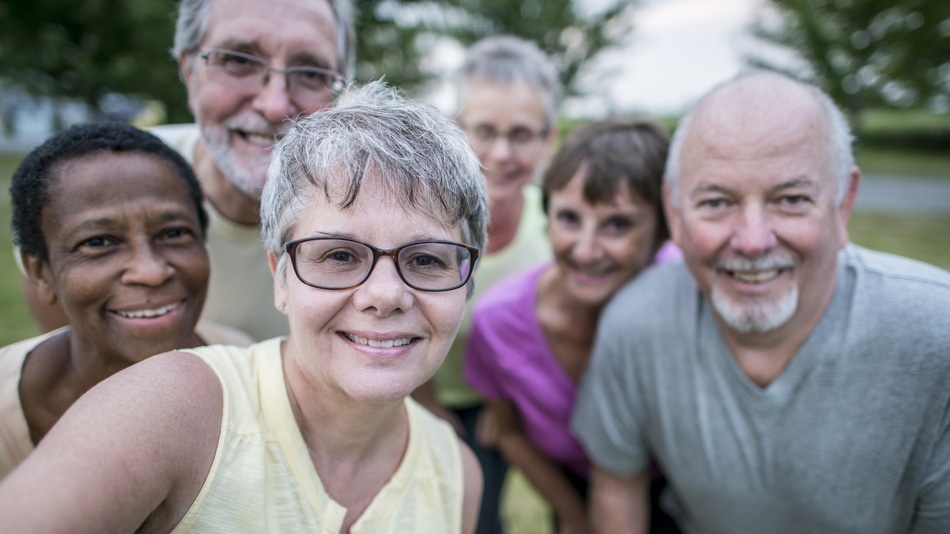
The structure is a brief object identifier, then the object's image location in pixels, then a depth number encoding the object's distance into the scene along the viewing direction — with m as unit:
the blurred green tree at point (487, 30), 12.01
